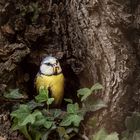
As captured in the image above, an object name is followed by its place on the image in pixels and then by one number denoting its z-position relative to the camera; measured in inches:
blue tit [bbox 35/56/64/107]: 233.1
